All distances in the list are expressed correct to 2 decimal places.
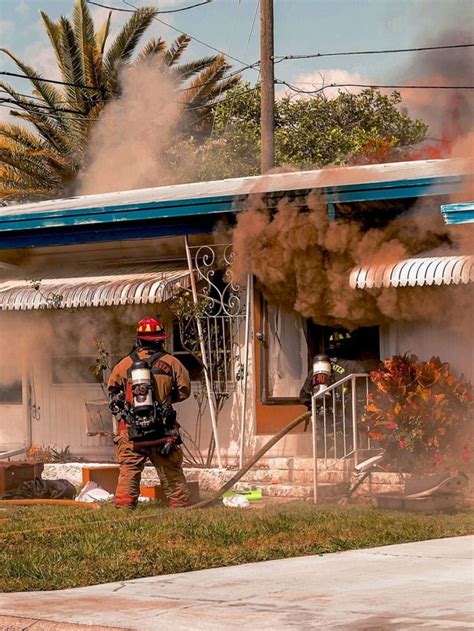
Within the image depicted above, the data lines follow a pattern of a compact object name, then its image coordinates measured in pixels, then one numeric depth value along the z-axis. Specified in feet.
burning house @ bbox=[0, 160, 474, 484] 46.03
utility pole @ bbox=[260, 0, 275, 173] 75.82
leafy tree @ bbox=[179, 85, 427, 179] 106.11
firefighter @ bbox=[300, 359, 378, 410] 47.78
